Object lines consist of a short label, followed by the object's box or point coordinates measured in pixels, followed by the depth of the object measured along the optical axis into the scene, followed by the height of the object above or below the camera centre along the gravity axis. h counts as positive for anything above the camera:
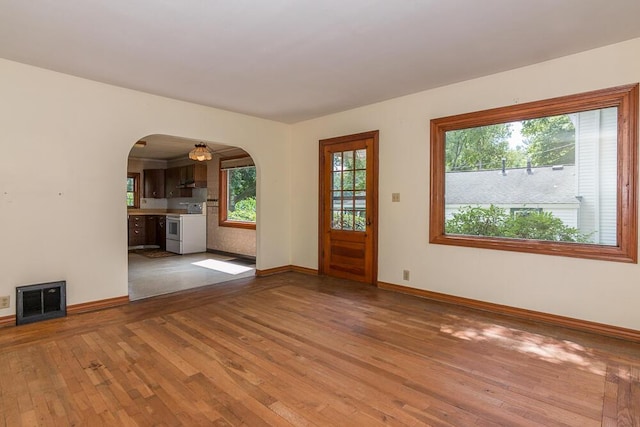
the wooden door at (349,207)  4.88 +0.05
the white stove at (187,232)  7.81 -0.52
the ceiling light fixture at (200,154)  6.21 +1.03
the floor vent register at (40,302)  3.31 -0.93
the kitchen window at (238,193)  7.23 +0.39
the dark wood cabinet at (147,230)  8.49 -0.51
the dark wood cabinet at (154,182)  9.32 +0.78
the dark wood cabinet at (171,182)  8.84 +0.77
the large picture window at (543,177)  3.05 +0.35
